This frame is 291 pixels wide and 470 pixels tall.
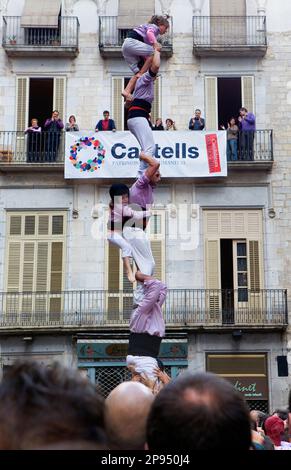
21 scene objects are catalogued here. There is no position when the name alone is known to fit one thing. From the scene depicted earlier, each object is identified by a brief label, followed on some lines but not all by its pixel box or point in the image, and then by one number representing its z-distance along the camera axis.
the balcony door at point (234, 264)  24.86
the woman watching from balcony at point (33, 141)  26.09
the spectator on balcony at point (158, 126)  25.77
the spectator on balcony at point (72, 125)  25.86
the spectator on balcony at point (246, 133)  25.95
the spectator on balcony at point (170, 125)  25.77
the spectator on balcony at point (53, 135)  26.05
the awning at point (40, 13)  27.05
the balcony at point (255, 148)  25.84
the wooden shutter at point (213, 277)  24.84
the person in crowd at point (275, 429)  9.33
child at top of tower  11.06
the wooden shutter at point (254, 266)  25.16
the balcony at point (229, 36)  26.66
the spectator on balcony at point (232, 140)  25.86
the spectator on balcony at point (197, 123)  25.81
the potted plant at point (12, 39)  27.00
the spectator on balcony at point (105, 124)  25.60
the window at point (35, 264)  25.06
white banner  25.45
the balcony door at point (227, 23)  26.97
